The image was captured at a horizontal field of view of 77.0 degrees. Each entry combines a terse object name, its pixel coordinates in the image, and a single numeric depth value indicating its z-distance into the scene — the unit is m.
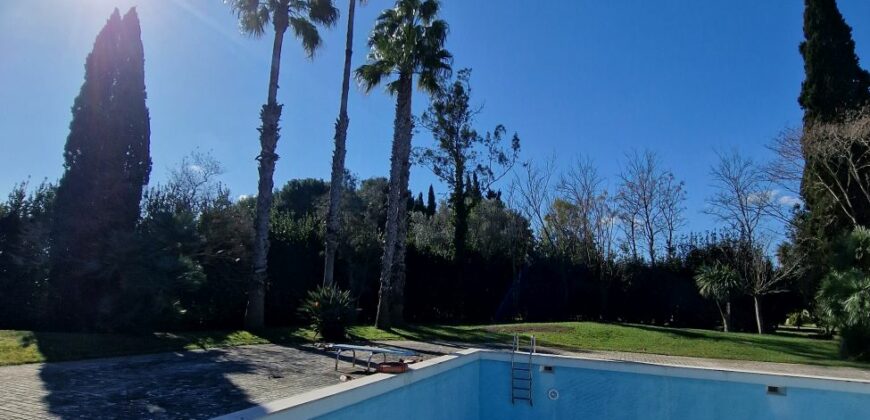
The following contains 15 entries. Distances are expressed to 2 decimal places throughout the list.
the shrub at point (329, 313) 12.95
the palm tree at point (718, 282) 18.92
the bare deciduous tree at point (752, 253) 20.02
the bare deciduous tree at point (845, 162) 14.30
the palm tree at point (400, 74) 16.09
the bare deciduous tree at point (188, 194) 18.25
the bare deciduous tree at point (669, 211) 24.41
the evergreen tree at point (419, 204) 42.56
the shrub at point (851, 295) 11.53
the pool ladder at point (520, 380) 7.66
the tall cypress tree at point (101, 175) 11.96
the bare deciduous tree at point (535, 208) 26.92
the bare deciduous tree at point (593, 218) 24.84
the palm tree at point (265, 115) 13.95
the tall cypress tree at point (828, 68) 15.71
